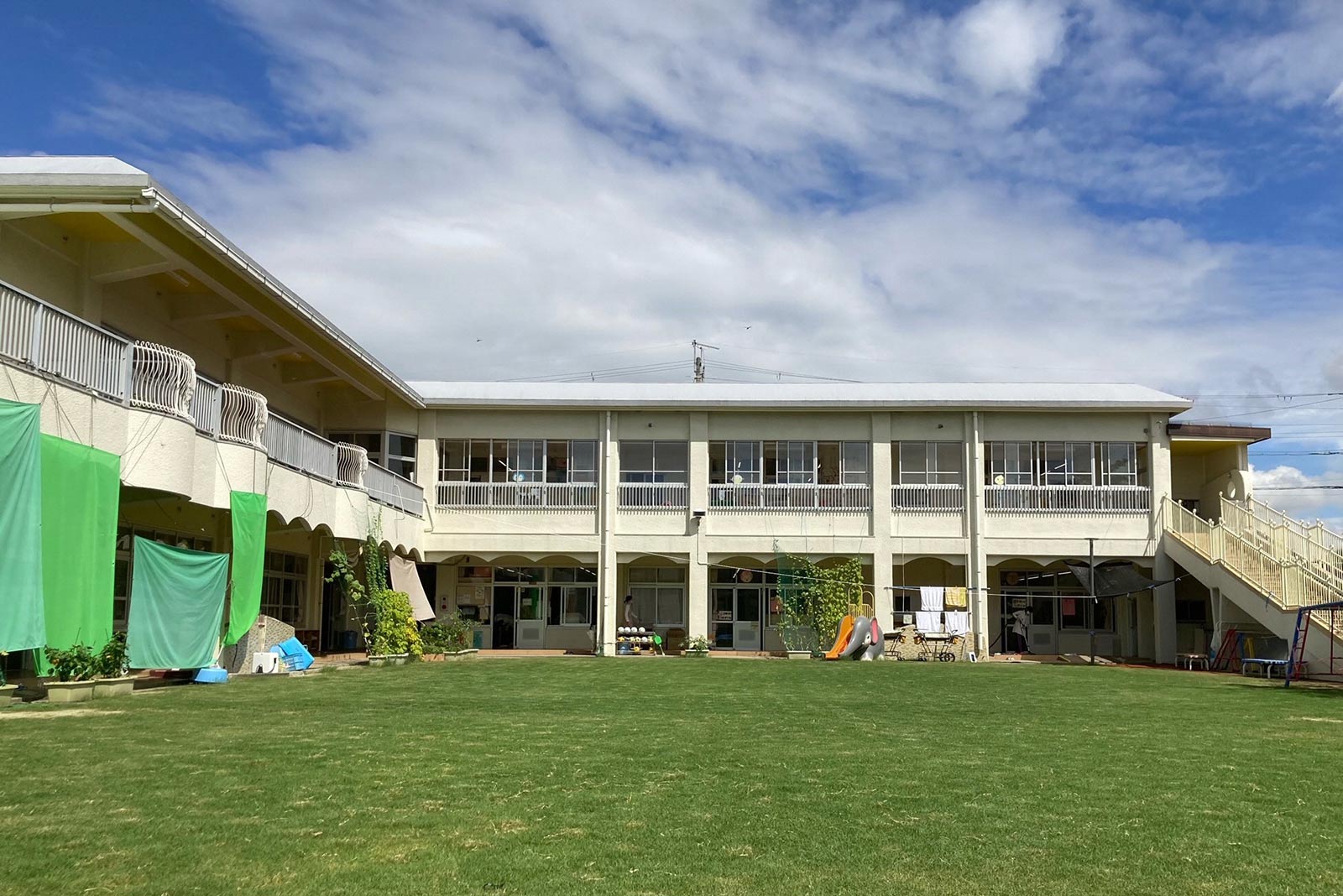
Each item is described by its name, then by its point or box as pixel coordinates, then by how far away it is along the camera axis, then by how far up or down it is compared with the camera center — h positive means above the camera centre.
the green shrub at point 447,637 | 27.34 -1.06
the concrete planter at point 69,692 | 13.91 -1.22
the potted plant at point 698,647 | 30.97 -1.42
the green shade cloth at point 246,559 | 18.77 +0.49
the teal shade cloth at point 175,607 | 16.48 -0.25
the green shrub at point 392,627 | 24.78 -0.76
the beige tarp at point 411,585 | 27.95 +0.14
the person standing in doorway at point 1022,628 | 34.34 -0.99
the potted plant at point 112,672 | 14.86 -1.06
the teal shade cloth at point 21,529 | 12.62 +0.64
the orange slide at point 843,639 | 29.08 -1.13
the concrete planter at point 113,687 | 14.74 -1.24
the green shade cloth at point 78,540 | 13.66 +0.57
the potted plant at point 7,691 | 13.30 -1.17
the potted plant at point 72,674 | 13.99 -1.03
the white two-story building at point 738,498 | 31.98 +2.58
